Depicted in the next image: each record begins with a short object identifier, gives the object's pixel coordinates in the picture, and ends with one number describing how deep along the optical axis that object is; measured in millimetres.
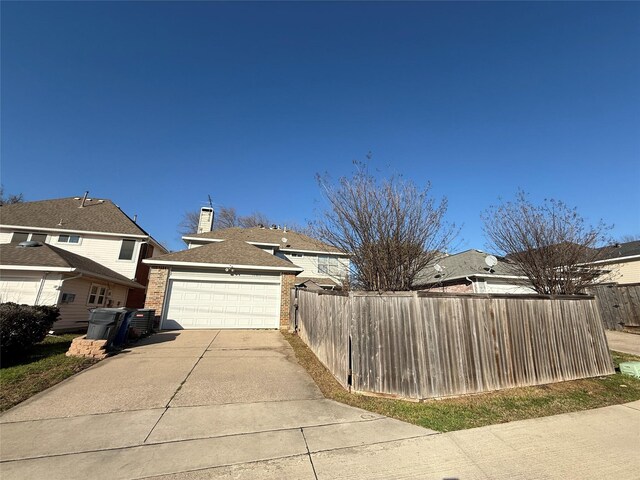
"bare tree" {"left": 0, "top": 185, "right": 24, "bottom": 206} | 27019
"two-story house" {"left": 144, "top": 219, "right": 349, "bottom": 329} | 12172
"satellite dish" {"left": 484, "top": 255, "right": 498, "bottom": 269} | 13023
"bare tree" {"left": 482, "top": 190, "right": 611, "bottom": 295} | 9172
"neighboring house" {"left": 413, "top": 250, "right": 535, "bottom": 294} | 13469
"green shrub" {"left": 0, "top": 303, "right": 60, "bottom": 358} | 6648
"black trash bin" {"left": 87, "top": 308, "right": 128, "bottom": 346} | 7652
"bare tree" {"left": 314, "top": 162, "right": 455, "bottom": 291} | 6785
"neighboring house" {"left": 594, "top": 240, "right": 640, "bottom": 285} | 18688
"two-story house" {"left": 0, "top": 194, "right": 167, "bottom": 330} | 11328
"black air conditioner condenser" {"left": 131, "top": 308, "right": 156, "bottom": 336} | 10422
